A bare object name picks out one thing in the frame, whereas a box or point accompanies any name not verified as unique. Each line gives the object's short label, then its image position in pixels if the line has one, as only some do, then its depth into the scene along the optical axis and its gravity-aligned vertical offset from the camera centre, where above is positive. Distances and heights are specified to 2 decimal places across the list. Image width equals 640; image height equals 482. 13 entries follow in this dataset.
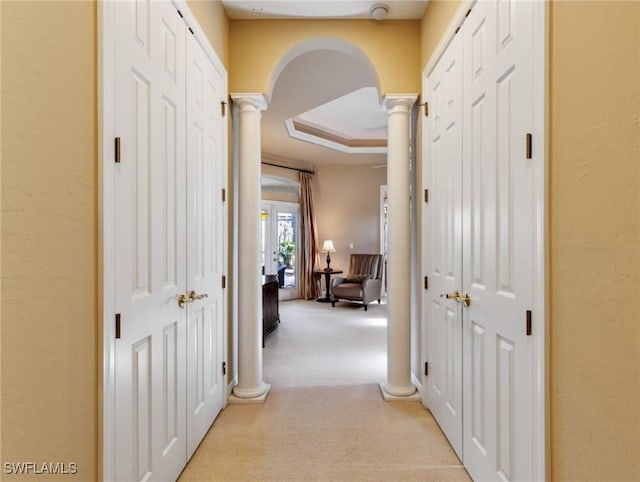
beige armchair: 6.37 -0.76
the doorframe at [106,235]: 1.16 +0.02
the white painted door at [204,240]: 1.96 +0.01
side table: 7.25 -0.79
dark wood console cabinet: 4.43 -0.83
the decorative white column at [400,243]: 2.73 -0.01
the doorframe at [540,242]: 1.17 +0.00
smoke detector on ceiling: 2.54 +1.70
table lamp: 7.54 -0.14
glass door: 7.39 -0.05
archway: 2.71 +0.11
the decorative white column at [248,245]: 2.70 -0.03
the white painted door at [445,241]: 1.98 +0.00
